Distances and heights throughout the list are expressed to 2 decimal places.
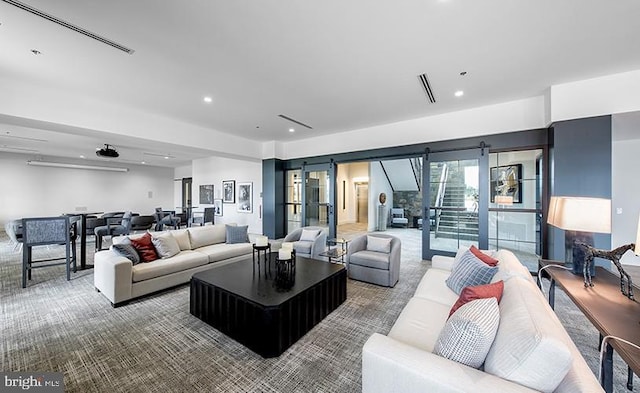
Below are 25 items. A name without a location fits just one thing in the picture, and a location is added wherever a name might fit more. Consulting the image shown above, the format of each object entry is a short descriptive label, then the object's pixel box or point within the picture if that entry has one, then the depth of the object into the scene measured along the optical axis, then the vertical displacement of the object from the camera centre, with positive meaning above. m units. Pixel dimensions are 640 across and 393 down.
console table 1.25 -0.74
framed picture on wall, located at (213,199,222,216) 9.67 -0.46
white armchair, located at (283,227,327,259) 4.71 -0.93
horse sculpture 1.78 -0.52
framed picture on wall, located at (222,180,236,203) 9.18 +0.18
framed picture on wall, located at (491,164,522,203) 4.58 +0.30
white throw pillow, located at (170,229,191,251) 4.15 -0.76
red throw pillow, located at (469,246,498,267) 2.37 -0.63
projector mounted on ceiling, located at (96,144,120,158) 6.27 +1.11
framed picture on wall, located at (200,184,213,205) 10.11 +0.07
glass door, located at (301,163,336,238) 7.05 -0.02
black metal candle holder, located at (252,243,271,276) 3.14 -0.93
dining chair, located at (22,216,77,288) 3.66 -0.64
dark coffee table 2.15 -1.09
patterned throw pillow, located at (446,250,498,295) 2.22 -0.73
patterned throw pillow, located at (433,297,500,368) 1.20 -0.72
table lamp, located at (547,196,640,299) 2.01 -0.21
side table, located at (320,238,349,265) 4.14 -1.02
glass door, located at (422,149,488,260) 4.80 -0.10
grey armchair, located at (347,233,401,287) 3.68 -0.99
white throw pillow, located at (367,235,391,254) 3.97 -0.80
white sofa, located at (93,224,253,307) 3.04 -1.04
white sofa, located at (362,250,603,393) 0.99 -0.78
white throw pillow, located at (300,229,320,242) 4.95 -0.81
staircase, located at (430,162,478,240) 5.00 -0.32
